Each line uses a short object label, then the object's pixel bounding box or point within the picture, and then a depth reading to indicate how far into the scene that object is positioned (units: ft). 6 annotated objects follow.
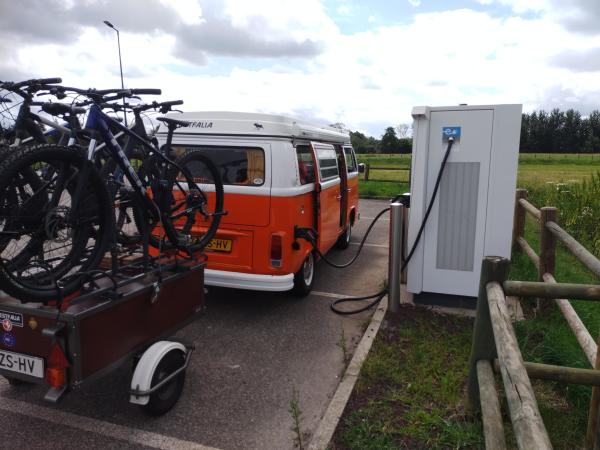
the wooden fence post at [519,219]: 23.58
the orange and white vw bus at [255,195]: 16.72
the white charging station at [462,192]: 15.84
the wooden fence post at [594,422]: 8.82
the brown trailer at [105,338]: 9.26
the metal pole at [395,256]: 16.92
